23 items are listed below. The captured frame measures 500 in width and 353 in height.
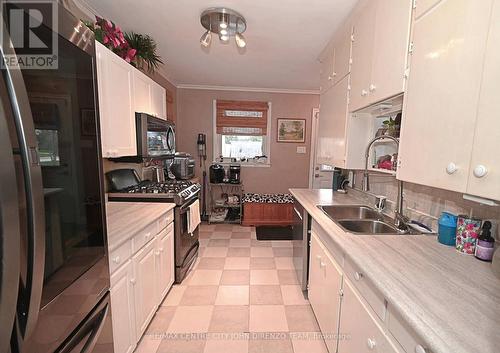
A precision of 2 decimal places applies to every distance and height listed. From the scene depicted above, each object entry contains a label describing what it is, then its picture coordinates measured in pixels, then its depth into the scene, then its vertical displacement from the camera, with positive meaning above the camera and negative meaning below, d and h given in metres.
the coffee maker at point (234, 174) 4.22 -0.37
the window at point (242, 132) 4.36 +0.42
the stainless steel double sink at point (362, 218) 1.72 -0.50
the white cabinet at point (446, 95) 0.86 +0.27
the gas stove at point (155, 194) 2.17 -0.40
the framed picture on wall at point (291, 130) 4.49 +0.48
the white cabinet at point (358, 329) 0.93 -0.77
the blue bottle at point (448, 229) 1.19 -0.36
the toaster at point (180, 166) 3.33 -0.20
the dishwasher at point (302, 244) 2.12 -0.87
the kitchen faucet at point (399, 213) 1.52 -0.39
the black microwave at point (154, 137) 2.01 +0.15
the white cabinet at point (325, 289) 1.40 -0.91
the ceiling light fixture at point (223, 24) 1.88 +1.11
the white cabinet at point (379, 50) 1.29 +0.69
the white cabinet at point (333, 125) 2.14 +0.32
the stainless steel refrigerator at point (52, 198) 0.51 -0.14
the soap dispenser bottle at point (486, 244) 1.04 -0.38
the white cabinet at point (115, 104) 1.53 +0.35
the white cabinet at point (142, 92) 2.01 +0.54
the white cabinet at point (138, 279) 1.29 -0.86
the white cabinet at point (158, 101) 2.39 +0.56
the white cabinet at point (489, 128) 0.78 +0.11
